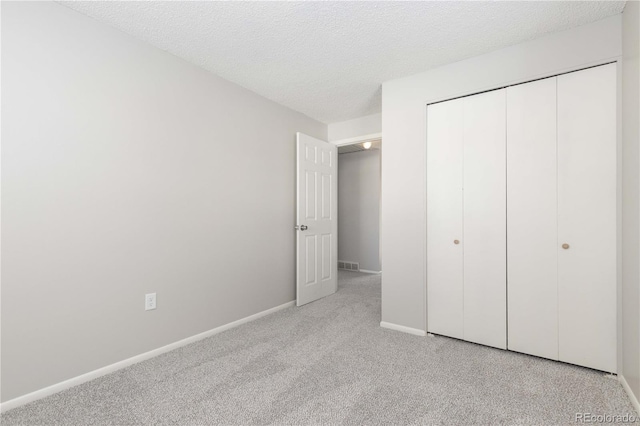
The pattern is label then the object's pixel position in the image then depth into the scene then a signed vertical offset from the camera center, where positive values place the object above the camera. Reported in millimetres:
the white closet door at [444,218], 2502 -55
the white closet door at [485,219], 2318 -59
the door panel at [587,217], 1930 -36
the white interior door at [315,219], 3508 -93
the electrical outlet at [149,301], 2206 -653
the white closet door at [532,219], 2125 -55
